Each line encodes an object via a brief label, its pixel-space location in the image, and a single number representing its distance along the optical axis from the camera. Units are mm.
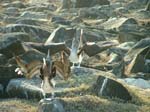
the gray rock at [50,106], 19703
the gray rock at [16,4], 80962
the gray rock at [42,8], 77406
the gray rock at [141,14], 68731
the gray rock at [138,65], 32312
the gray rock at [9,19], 59388
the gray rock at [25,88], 23219
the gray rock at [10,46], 31031
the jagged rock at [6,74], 24969
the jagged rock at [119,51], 38094
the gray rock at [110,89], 22578
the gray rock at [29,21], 55681
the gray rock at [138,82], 27372
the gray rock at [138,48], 37594
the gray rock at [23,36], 39581
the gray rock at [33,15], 66250
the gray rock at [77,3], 80875
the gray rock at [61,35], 44531
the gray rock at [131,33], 48750
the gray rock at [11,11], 69188
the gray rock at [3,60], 28381
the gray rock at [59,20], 60819
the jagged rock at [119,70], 29847
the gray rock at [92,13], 70188
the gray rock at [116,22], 57481
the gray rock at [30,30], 46919
